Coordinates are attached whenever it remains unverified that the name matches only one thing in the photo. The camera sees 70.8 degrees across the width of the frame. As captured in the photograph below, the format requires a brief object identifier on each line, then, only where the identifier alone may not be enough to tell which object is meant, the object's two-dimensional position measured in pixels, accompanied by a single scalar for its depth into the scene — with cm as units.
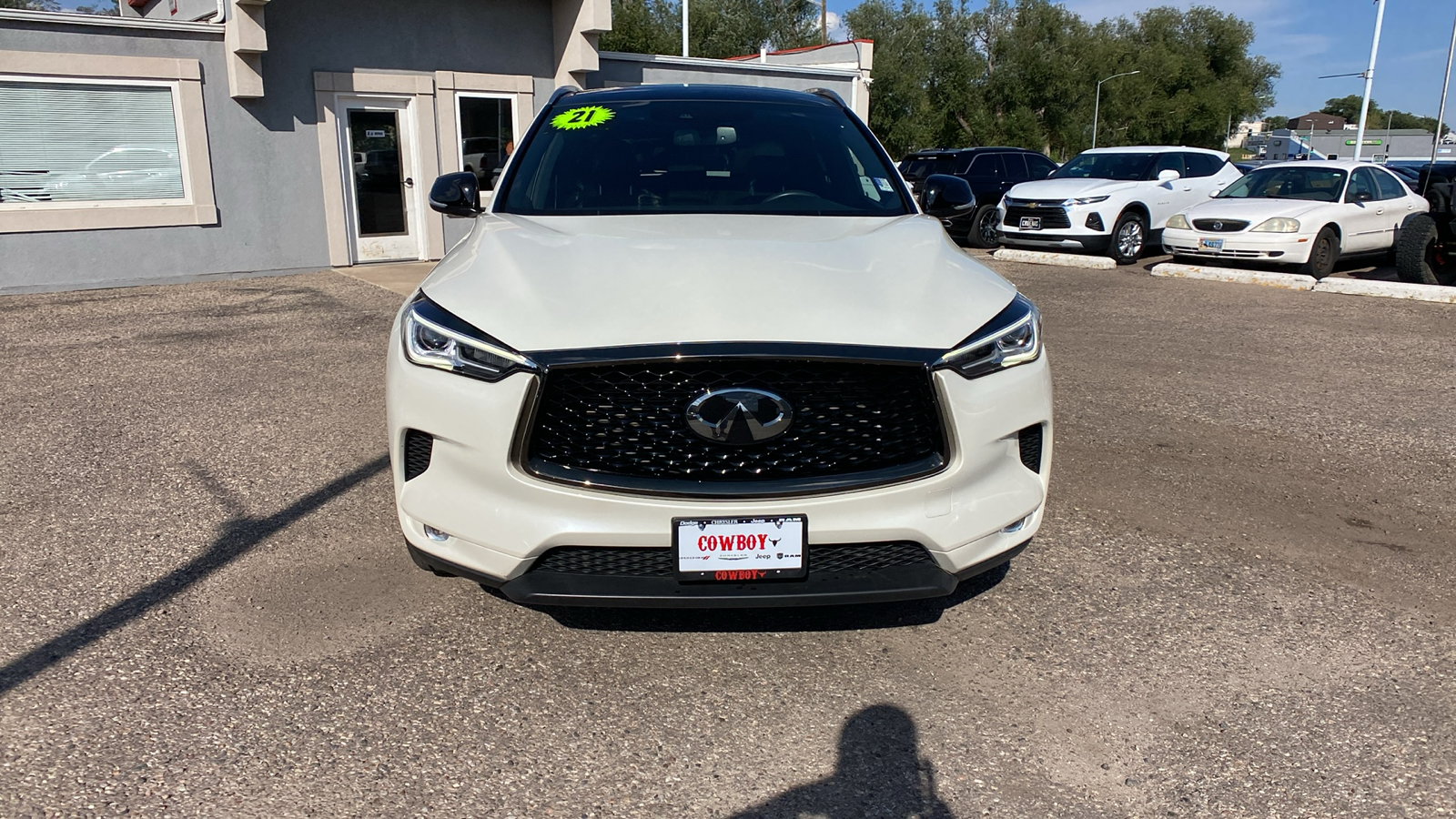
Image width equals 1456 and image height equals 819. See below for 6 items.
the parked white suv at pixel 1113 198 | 1439
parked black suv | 1750
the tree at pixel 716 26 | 4350
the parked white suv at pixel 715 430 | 262
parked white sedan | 1251
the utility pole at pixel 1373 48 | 3372
